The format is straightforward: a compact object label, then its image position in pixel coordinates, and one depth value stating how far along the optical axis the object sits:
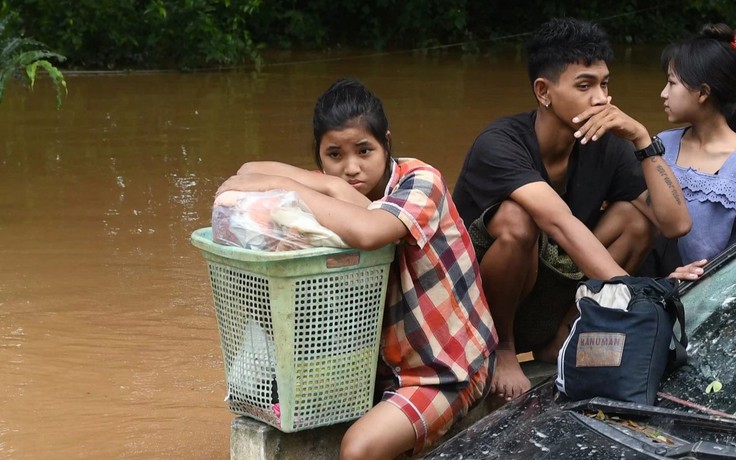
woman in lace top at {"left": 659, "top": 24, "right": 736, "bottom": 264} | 4.00
